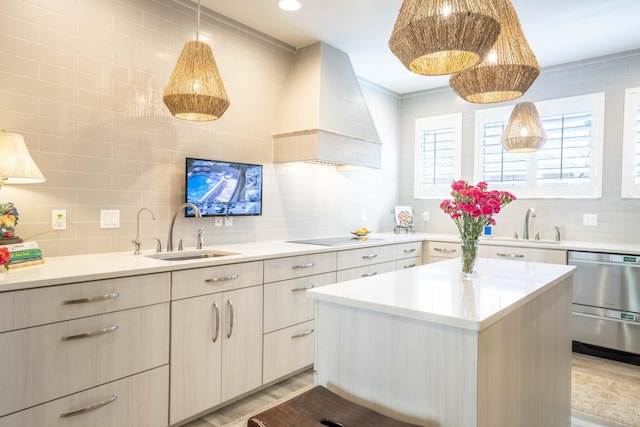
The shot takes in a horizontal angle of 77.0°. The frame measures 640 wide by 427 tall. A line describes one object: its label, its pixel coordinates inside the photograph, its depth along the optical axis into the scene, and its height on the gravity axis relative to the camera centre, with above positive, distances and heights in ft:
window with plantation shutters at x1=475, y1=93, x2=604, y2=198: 13.02 +1.99
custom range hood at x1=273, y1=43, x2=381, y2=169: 11.51 +2.87
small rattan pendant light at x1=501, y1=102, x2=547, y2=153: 11.33 +2.37
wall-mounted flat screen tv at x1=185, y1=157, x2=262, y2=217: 9.65 +0.52
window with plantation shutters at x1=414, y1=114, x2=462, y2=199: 16.21 +2.38
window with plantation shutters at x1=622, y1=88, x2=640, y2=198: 12.32 +2.12
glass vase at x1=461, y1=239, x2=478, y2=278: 6.59 -0.73
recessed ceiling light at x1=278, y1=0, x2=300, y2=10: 9.77 +5.05
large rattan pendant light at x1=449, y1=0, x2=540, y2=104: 5.97 +2.22
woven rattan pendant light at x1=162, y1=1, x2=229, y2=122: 7.31 +2.24
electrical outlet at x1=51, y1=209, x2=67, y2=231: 7.60 -0.28
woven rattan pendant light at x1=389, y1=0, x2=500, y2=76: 4.47 +2.11
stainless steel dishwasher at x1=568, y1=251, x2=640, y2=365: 10.86 -2.52
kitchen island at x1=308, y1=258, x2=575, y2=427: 4.23 -1.62
